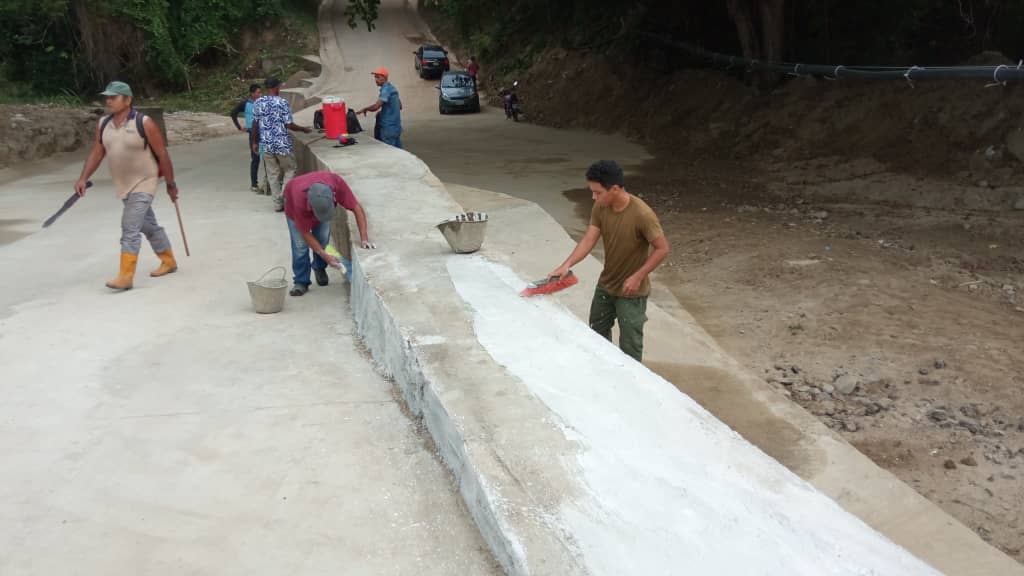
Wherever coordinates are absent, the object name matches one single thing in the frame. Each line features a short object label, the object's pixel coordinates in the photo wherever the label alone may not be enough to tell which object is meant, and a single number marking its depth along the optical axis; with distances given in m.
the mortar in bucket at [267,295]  6.49
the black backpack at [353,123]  11.91
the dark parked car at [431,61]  36.06
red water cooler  11.65
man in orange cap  11.66
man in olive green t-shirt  5.09
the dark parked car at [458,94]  29.53
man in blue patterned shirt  10.39
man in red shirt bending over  6.31
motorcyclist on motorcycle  27.06
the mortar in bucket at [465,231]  6.16
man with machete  7.08
